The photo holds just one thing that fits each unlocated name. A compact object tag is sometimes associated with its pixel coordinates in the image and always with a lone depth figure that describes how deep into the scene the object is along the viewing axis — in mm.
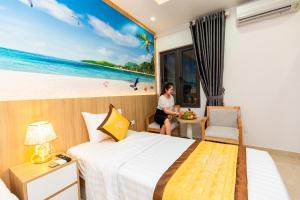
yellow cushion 1975
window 3557
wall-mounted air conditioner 2344
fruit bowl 2811
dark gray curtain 2969
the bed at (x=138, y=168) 1075
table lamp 1379
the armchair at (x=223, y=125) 2391
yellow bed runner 969
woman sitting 2965
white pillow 1982
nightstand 1203
